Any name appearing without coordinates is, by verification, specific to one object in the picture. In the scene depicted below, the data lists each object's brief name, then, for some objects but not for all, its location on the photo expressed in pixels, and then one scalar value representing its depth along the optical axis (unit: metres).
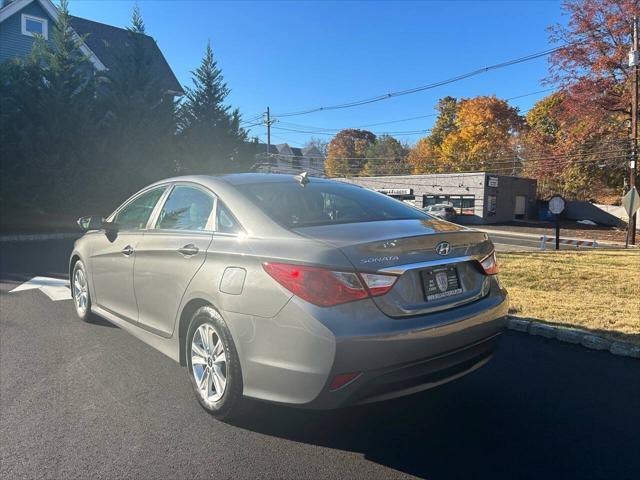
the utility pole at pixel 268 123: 48.03
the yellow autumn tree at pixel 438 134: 62.72
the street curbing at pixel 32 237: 13.10
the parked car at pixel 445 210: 39.47
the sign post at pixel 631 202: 19.34
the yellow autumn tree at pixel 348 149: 87.94
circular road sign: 15.74
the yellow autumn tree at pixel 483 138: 54.47
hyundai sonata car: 2.47
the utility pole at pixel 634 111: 24.16
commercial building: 41.69
